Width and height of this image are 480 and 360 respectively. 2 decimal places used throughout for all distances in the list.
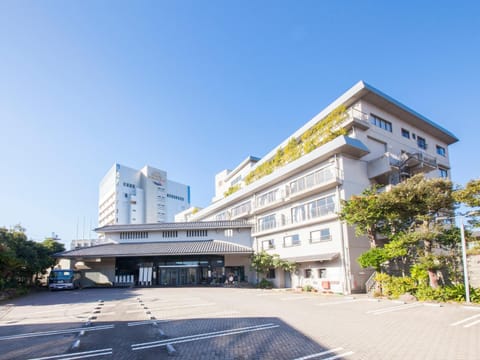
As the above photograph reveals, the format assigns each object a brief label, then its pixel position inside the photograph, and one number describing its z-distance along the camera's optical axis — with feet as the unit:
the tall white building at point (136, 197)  273.13
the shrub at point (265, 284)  97.30
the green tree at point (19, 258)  73.92
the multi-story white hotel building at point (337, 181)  76.38
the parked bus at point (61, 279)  101.30
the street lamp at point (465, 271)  48.34
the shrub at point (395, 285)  57.93
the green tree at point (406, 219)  58.13
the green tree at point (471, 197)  50.90
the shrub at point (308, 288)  81.53
